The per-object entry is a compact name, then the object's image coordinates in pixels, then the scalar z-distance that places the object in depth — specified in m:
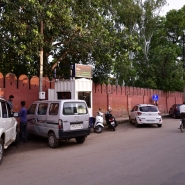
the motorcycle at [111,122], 16.16
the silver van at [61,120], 10.17
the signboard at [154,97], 29.53
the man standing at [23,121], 11.07
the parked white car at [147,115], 17.38
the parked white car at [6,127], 7.89
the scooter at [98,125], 15.26
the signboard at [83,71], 15.48
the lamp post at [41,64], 14.06
